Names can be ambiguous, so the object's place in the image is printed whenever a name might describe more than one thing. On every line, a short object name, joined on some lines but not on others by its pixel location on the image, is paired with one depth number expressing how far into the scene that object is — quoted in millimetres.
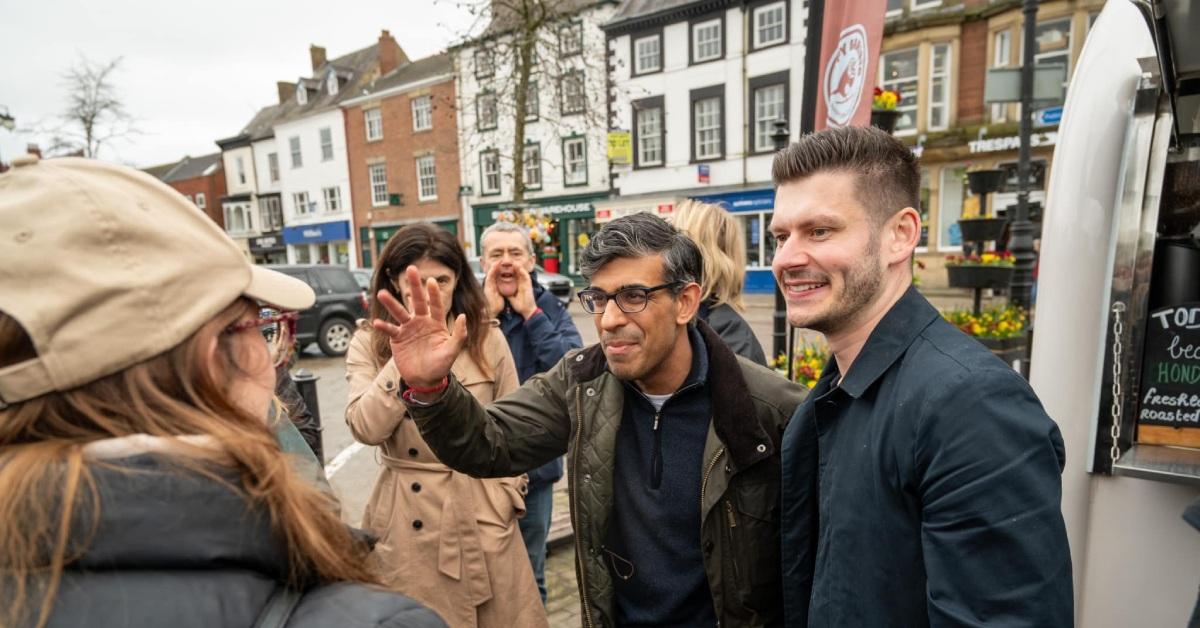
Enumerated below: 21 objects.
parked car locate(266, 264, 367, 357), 12164
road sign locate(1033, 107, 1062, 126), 16795
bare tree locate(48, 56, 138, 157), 20531
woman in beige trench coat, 2395
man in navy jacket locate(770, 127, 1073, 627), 1184
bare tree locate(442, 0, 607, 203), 11328
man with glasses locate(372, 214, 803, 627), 1783
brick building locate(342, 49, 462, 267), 27906
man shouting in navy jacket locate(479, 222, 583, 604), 3324
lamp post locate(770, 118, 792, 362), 5633
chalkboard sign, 2041
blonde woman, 2883
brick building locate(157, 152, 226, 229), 39062
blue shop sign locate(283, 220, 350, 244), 32469
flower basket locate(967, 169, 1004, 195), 7324
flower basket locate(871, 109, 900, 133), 5172
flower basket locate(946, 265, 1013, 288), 7438
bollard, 4061
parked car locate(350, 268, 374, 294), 15650
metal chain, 2131
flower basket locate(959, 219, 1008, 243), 7145
